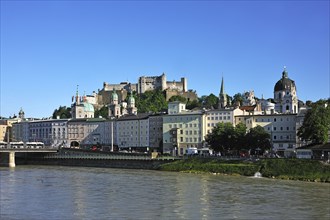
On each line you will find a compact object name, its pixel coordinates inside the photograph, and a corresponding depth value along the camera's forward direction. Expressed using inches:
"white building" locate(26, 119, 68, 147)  5733.3
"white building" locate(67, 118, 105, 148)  5457.7
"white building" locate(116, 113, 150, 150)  4763.8
